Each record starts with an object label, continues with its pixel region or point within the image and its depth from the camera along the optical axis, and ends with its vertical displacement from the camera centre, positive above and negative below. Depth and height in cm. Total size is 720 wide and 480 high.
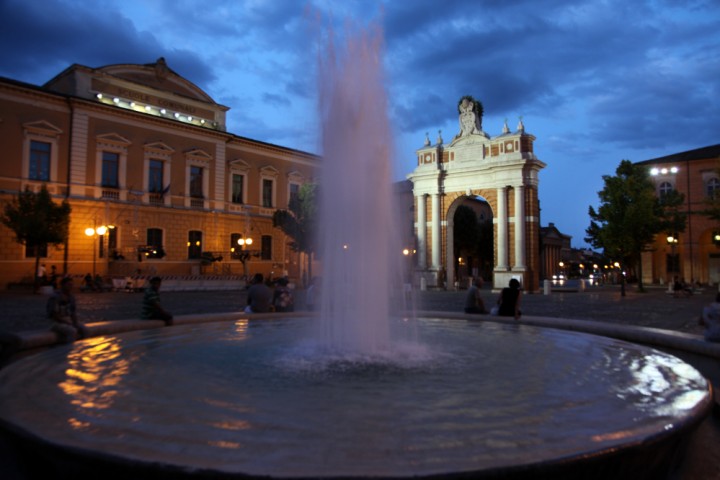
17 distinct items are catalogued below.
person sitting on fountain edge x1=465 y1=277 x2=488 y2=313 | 1147 -66
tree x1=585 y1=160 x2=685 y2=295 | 3159 +349
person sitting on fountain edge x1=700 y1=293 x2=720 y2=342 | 634 -62
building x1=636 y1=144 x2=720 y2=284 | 4497 +412
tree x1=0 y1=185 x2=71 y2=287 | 2378 +244
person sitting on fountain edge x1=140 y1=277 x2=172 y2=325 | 927 -63
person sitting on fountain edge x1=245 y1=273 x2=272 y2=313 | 1148 -61
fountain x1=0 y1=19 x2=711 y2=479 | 293 -107
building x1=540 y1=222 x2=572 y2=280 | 7600 +299
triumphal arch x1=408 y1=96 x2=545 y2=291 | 3219 +519
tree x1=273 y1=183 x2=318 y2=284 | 3209 +324
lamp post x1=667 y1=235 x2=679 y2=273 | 3312 +210
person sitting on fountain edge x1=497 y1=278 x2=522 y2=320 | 1019 -59
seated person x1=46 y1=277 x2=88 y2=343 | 721 -60
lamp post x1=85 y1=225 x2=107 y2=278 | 2671 +213
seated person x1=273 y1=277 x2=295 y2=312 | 1200 -65
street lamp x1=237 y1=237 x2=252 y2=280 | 3462 +123
